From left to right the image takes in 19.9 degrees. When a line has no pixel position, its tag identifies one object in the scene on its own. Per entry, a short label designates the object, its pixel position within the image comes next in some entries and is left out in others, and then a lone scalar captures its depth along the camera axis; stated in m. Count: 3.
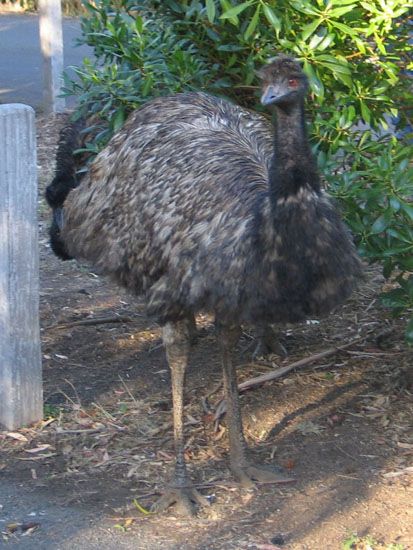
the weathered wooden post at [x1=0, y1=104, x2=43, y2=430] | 5.14
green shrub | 5.09
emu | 4.26
